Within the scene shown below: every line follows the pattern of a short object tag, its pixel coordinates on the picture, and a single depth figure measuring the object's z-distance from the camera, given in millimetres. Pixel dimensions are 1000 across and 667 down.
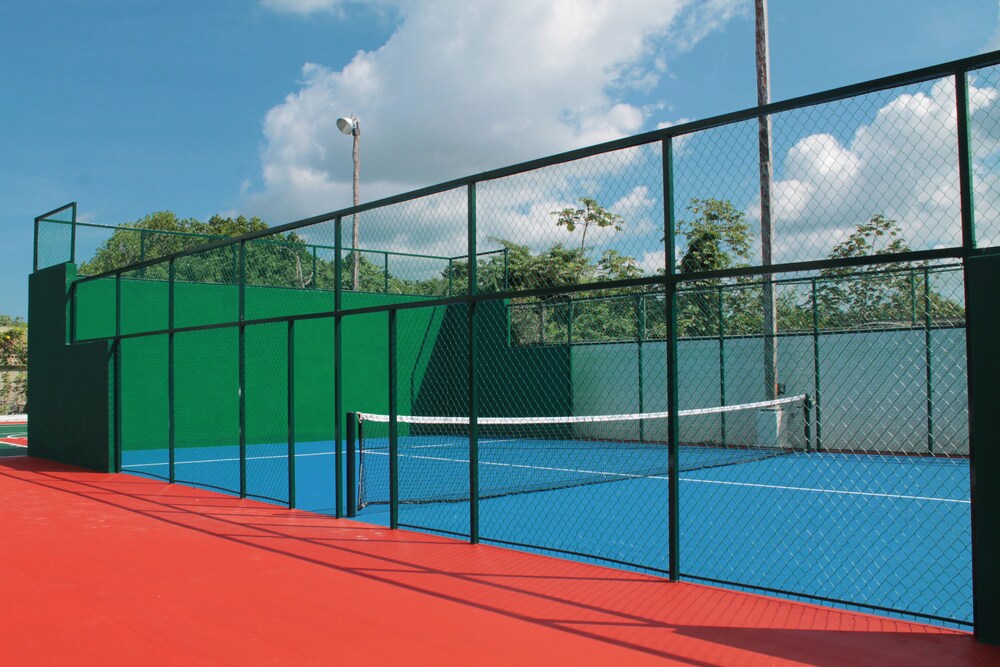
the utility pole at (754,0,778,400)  15109
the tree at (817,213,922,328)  13008
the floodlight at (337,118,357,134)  25828
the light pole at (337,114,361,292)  25938
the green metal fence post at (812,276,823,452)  14242
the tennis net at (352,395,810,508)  11359
